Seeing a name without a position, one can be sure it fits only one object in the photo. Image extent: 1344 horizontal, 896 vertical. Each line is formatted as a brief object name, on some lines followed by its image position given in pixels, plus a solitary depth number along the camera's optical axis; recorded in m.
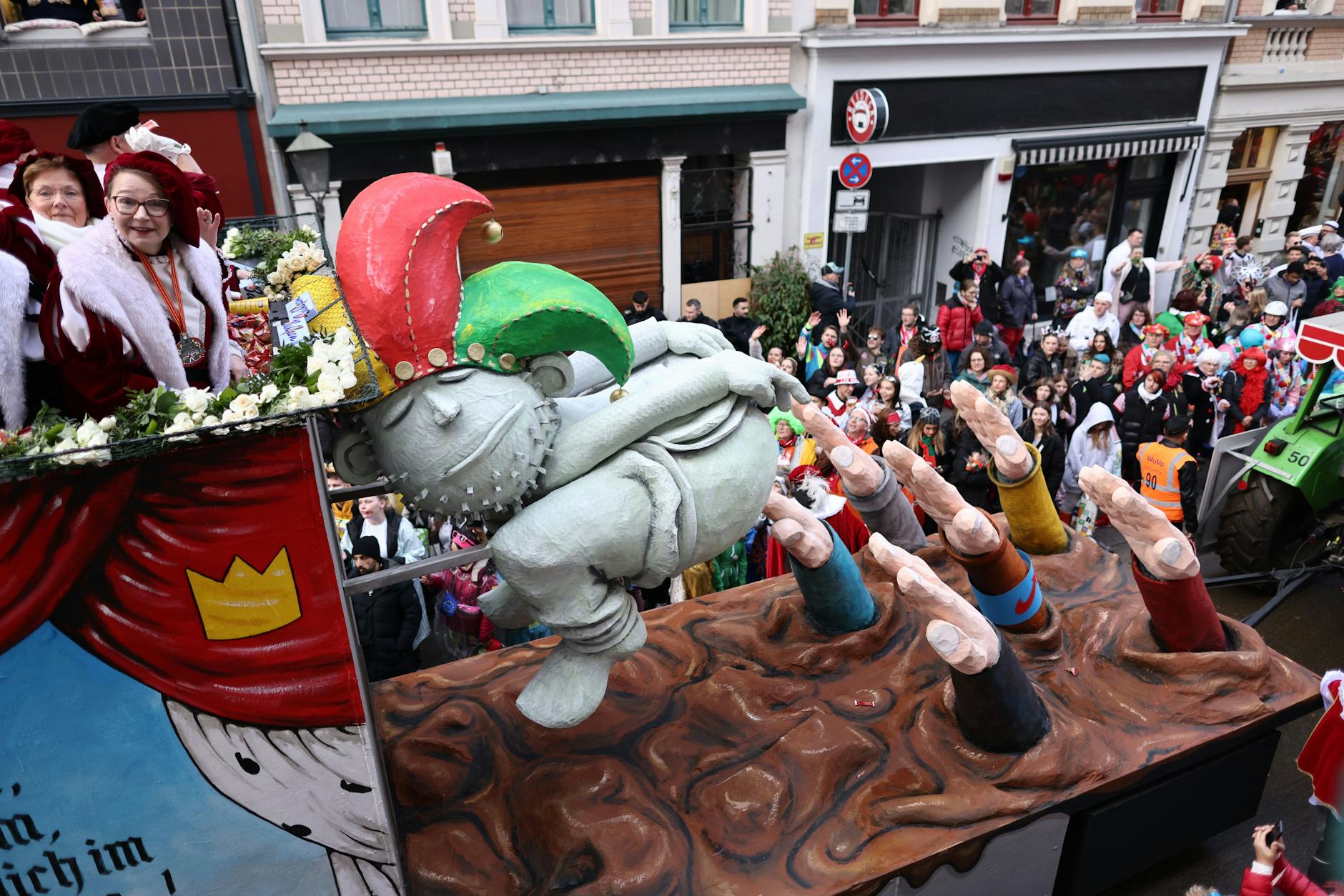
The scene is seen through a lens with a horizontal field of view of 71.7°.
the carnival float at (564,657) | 2.36
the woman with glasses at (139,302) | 2.46
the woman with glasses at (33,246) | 2.50
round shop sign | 10.71
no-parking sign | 10.46
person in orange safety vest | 5.89
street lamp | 7.32
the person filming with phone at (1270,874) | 3.05
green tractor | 6.07
